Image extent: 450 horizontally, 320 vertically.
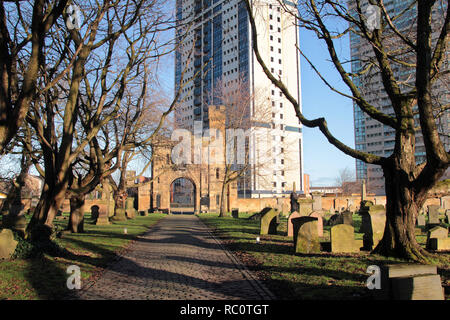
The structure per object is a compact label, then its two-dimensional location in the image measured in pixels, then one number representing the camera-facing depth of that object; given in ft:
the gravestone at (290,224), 45.70
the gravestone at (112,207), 91.14
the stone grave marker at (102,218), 72.95
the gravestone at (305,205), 55.52
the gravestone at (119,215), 86.17
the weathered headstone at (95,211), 81.32
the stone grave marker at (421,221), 66.95
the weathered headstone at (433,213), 61.82
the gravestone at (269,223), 51.75
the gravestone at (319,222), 44.95
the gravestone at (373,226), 33.86
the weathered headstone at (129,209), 100.48
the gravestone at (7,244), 29.43
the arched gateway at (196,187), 155.94
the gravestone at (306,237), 33.17
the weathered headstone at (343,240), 33.35
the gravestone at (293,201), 80.49
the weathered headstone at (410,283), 13.99
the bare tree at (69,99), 34.73
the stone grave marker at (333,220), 62.64
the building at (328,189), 404.04
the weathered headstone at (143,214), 124.16
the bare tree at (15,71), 23.25
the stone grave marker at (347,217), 52.58
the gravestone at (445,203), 112.48
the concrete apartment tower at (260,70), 274.36
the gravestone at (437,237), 33.50
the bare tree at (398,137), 24.45
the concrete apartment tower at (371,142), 281.82
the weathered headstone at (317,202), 89.07
